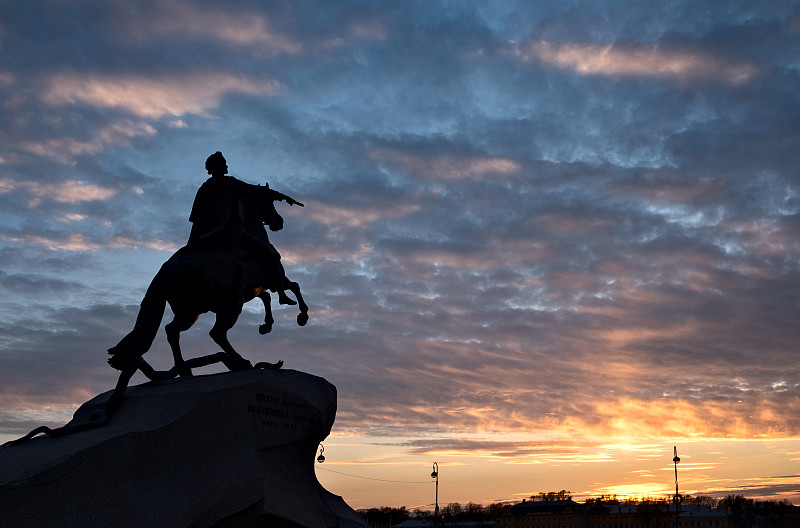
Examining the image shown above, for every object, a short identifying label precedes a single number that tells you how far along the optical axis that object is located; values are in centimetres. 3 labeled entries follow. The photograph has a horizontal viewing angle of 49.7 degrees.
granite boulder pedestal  959
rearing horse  1218
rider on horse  1332
